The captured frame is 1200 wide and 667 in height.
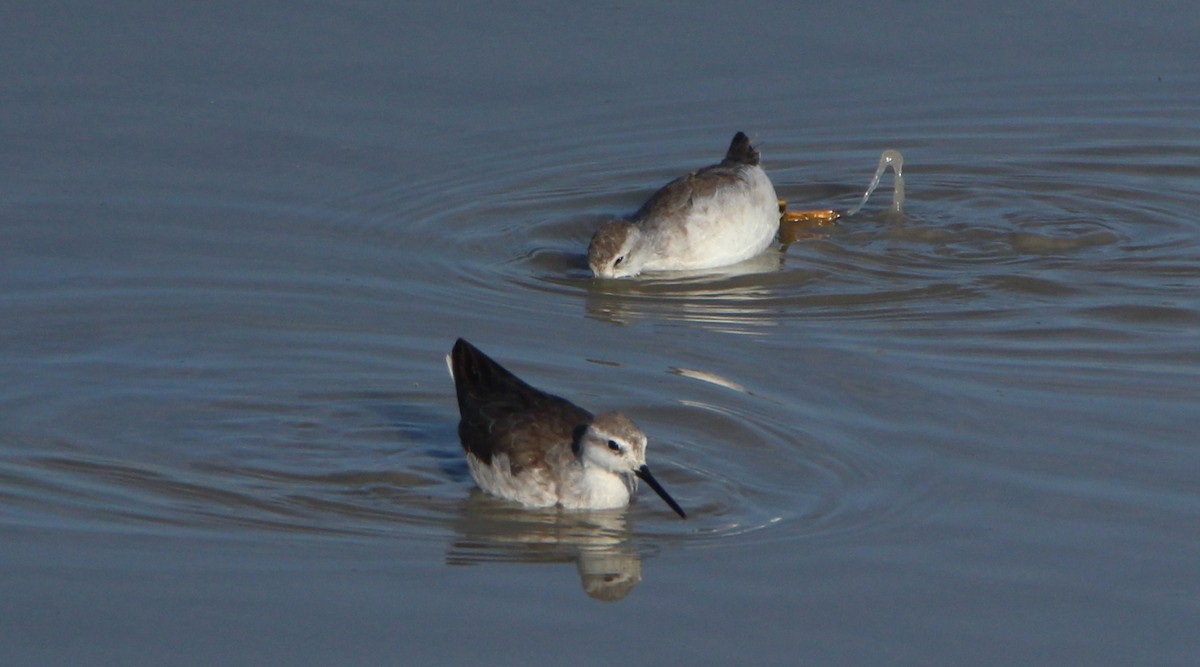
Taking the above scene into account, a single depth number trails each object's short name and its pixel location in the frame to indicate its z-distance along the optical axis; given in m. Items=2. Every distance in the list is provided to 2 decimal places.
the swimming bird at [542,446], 18.00
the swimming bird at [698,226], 26.14
